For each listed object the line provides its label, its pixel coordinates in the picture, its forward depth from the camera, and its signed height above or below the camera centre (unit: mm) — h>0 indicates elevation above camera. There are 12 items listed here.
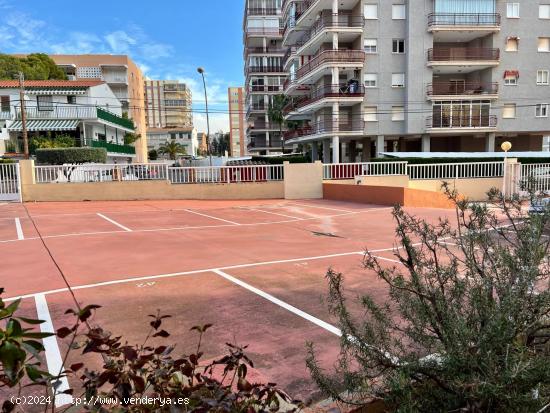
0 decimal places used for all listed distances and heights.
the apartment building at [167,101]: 149375 +23155
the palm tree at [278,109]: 58594 +7526
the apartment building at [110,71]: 61094 +13886
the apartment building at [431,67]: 34969 +7635
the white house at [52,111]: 37312 +5011
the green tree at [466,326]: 2025 -920
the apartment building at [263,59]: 63000 +15542
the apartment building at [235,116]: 131225 +15561
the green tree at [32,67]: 51759 +12811
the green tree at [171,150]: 83056 +3238
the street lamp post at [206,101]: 33844 +5332
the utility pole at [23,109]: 28266 +4032
